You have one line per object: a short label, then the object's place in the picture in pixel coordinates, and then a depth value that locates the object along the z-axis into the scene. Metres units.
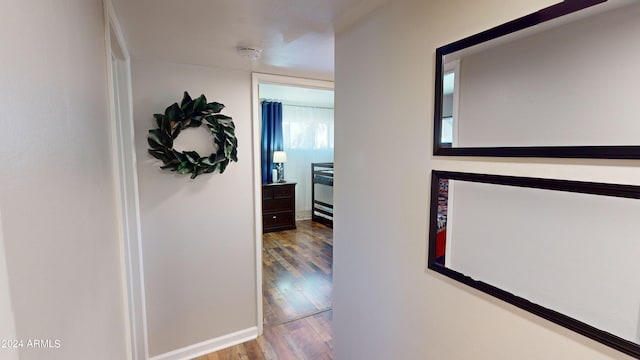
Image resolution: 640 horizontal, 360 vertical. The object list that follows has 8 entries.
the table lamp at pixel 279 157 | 5.34
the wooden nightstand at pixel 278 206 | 5.17
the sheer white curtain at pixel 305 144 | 5.90
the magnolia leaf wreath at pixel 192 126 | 2.02
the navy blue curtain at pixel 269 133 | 5.45
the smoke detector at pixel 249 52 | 1.75
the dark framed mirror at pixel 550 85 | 0.61
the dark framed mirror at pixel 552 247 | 0.62
